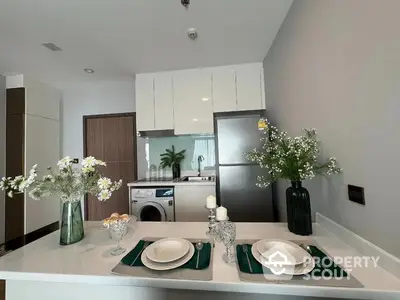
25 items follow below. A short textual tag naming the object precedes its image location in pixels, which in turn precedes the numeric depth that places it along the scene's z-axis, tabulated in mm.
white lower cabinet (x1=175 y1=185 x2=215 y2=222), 2873
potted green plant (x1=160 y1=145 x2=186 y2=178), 3480
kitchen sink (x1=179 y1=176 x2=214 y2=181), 3134
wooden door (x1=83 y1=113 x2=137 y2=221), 3695
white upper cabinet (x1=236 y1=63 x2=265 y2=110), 3037
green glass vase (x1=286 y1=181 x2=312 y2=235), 1189
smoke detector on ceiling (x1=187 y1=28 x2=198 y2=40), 2125
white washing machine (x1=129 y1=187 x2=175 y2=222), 2896
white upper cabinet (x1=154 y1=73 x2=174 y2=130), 3217
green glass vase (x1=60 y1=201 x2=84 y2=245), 1158
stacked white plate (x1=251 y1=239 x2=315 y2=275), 813
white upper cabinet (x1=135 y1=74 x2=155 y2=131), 3260
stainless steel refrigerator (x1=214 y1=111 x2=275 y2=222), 2576
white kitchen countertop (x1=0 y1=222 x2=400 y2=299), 741
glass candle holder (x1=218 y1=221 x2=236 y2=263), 937
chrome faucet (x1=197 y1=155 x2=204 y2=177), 3517
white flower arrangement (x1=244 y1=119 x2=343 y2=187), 1187
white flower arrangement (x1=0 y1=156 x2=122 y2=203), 1099
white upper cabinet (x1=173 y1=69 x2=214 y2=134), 3135
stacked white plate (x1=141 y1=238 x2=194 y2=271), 888
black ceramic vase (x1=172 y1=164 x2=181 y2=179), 3465
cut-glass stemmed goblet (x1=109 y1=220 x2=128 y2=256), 1051
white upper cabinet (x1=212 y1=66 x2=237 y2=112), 3082
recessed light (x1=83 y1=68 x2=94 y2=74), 3082
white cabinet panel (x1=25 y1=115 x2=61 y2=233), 3094
